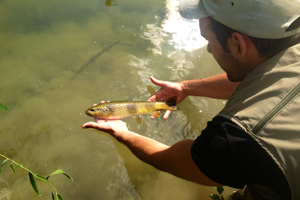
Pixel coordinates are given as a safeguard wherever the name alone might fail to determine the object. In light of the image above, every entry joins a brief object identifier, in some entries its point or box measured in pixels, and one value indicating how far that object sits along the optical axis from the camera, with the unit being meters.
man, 0.62
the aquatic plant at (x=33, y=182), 0.65
